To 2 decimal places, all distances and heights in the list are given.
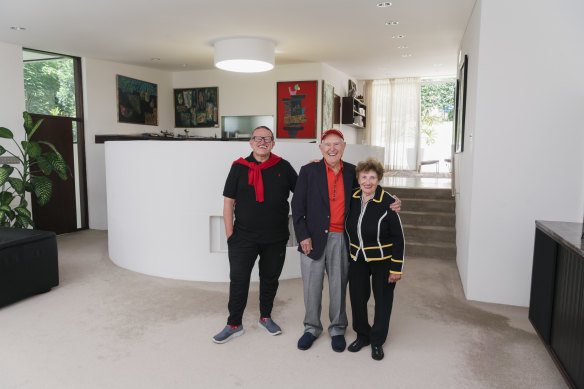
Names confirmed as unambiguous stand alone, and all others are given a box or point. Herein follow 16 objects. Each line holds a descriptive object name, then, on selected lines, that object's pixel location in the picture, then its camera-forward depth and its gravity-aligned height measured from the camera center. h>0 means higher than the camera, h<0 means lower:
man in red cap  2.59 -0.43
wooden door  6.31 -0.63
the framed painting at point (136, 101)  7.31 +0.94
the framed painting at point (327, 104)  7.92 +0.99
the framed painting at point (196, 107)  8.45 +0.94
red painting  7.84 +0.86
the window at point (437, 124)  11.29 +0.87
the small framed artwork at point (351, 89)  9.34 +1.50
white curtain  10.74 +0.90
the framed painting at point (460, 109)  4.58 +0.56
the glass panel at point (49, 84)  6.12 +1.03
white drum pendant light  5.88 +1.46
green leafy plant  4.96 -0.38
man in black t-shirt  2.74 -0.42
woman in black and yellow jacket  2.48 -0.55
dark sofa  3.46 -0.99
